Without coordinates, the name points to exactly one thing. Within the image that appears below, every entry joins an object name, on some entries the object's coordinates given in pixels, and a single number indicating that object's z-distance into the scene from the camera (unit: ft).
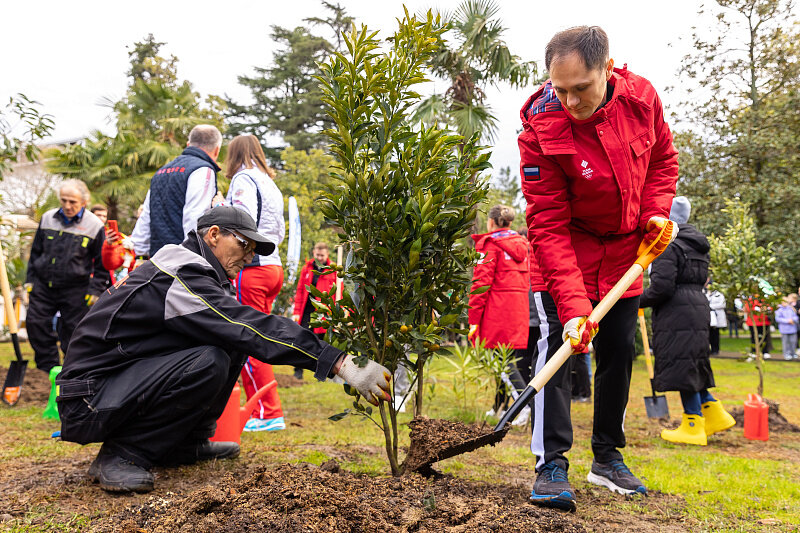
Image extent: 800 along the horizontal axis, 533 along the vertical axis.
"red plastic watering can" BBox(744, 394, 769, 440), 18.31
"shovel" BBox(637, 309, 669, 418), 20.16
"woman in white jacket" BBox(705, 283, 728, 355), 49.14
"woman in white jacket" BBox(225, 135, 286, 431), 15.55
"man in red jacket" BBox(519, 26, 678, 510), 9.26
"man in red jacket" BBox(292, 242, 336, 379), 30.22
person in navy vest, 15.15
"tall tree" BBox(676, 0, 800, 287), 58.49
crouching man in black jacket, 9.64
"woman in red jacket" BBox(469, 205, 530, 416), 19.90
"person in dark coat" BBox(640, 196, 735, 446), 17.69
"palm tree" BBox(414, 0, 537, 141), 46.78
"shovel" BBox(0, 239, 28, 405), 20.04
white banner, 18.15
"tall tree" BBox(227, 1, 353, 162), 116.47
